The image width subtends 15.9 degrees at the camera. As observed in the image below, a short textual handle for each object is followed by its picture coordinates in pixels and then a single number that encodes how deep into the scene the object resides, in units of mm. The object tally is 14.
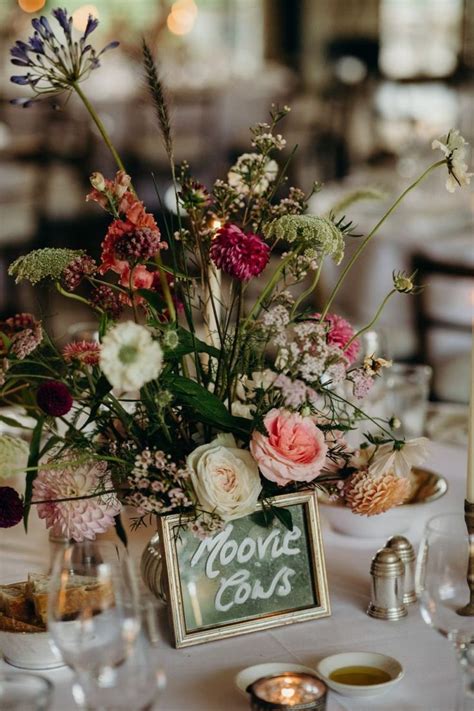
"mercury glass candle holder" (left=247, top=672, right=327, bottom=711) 1710
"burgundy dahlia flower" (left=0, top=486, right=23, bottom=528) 1860
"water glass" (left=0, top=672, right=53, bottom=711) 1653
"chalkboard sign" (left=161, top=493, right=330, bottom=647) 1920
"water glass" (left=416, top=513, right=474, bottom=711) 1774
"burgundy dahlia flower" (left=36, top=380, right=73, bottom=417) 1770
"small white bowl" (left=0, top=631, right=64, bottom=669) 1858
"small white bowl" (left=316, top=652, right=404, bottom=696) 1788
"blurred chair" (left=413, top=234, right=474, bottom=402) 4231
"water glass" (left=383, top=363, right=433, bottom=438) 2695
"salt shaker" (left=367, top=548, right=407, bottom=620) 1986
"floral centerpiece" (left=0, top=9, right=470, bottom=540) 1822
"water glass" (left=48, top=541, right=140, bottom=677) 1669
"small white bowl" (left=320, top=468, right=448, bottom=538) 2228
